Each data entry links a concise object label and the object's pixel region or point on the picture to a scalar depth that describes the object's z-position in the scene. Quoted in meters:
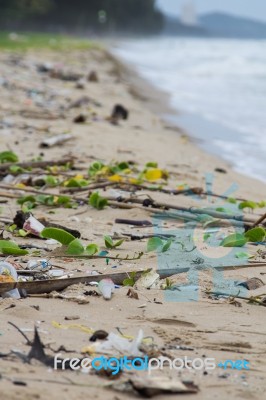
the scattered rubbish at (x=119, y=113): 18.91
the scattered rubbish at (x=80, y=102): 19.82
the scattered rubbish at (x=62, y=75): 28.81
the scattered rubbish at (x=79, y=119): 16.79
